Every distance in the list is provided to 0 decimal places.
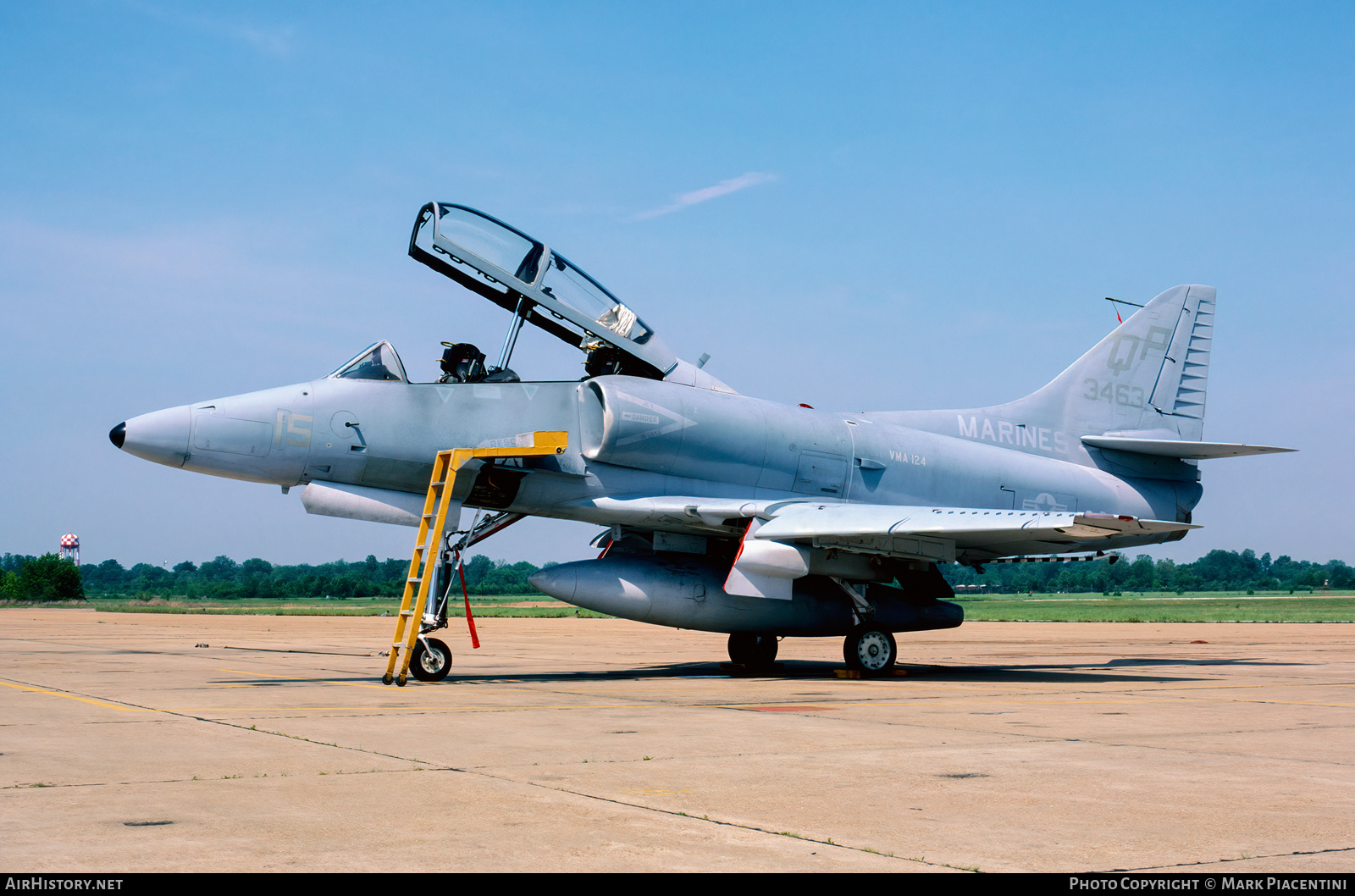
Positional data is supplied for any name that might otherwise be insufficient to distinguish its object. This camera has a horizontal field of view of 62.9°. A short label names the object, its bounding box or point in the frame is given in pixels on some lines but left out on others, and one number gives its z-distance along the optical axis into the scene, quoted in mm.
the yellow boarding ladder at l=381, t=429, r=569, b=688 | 12172
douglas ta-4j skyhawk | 12695
